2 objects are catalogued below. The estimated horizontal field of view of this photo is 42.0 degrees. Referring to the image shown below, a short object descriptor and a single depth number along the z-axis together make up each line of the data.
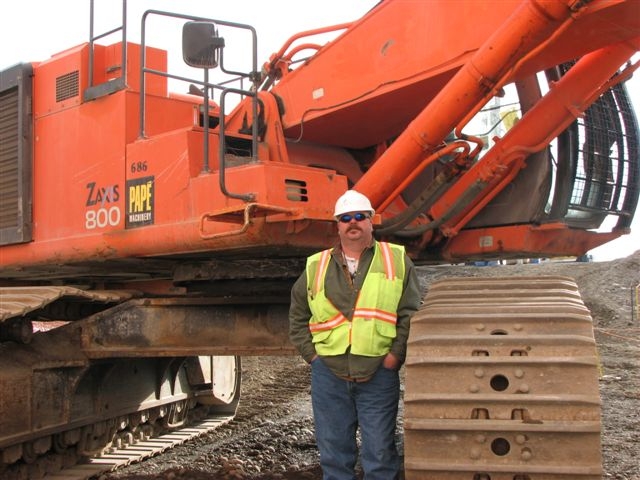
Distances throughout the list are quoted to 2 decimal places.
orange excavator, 4.35
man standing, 3.64
